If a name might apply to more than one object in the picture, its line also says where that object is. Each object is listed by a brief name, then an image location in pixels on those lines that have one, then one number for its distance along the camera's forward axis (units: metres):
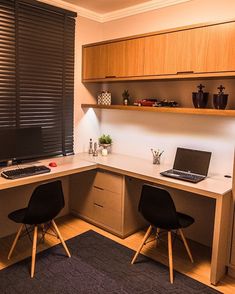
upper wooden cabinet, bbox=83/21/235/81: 2.50
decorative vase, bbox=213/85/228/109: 2.64
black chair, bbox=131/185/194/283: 2.44
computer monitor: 2.90
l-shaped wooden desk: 2.38
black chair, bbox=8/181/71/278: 2.47
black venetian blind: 2.98
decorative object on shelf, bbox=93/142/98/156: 3.76
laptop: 2.81
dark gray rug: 2.34
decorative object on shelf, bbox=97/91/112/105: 3.74
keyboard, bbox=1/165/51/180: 2.64
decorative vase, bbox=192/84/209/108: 2.81
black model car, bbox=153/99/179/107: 3.07
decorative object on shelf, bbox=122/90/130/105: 3.58
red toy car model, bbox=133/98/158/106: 3.21
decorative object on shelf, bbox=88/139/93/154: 3.86
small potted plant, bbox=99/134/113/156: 3.83
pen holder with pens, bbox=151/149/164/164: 3.34
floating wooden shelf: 2.55
